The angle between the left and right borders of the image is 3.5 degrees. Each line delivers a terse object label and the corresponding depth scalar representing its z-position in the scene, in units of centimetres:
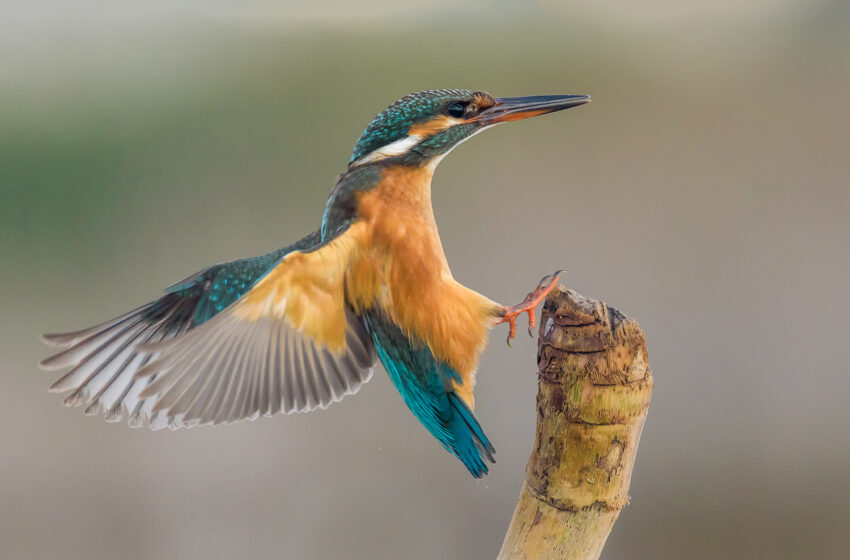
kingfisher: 420
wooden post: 418
